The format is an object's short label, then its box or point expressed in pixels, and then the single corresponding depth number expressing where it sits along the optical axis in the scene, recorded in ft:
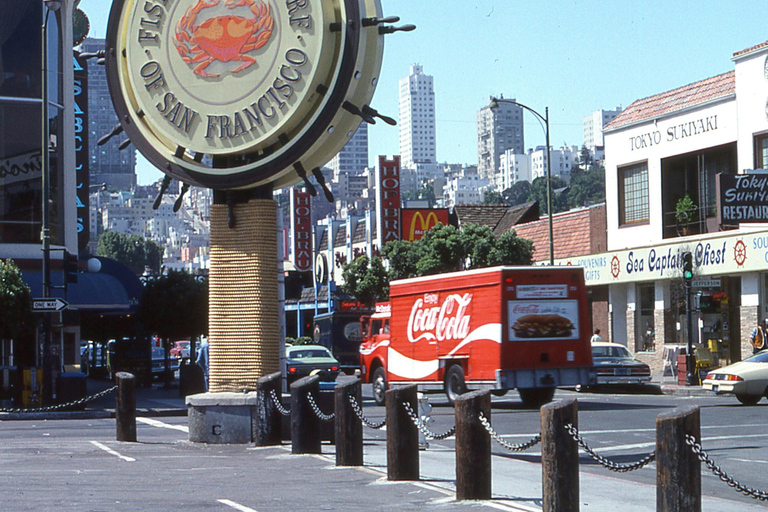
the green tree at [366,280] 171.53
